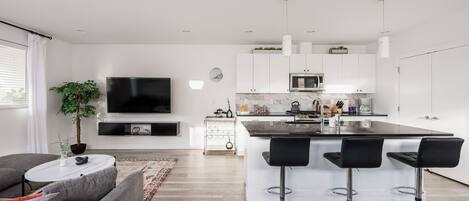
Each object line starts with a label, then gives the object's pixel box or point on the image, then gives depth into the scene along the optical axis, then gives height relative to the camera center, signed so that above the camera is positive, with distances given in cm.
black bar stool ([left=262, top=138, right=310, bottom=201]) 268 -55
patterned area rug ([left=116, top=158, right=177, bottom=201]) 371 -124
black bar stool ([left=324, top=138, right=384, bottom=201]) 263 -55
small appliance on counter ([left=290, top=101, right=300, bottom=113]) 616 -20
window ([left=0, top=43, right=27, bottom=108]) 445 +38
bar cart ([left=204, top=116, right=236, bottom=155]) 600 -88
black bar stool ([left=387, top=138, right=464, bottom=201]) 258 -55
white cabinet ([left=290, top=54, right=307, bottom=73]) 591 +79
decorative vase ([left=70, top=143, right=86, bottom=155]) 569 -107
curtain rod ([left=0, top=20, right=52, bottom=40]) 447 +126
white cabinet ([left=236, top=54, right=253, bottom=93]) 588 +55
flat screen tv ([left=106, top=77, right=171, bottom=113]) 605 +7
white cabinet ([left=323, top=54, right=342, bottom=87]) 595 +71
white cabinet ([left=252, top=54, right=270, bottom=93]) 588 +55
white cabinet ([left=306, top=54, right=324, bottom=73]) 592 +77
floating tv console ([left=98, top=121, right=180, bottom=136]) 593 -69
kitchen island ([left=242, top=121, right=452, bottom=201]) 314 -93
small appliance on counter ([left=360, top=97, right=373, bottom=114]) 617 -18
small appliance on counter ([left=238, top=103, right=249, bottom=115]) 601 -25
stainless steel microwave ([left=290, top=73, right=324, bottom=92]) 587 +37
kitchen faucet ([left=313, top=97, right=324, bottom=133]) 626 -11
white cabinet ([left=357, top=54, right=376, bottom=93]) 597 +55
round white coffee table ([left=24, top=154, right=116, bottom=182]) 266 -79
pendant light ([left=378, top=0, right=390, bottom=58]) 334 +64
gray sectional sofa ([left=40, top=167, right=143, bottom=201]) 168 -61
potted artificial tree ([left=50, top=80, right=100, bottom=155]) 550 -4
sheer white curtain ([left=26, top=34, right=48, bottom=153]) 488 +6
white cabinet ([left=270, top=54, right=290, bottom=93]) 591 +55
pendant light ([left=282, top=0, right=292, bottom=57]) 332 +65
